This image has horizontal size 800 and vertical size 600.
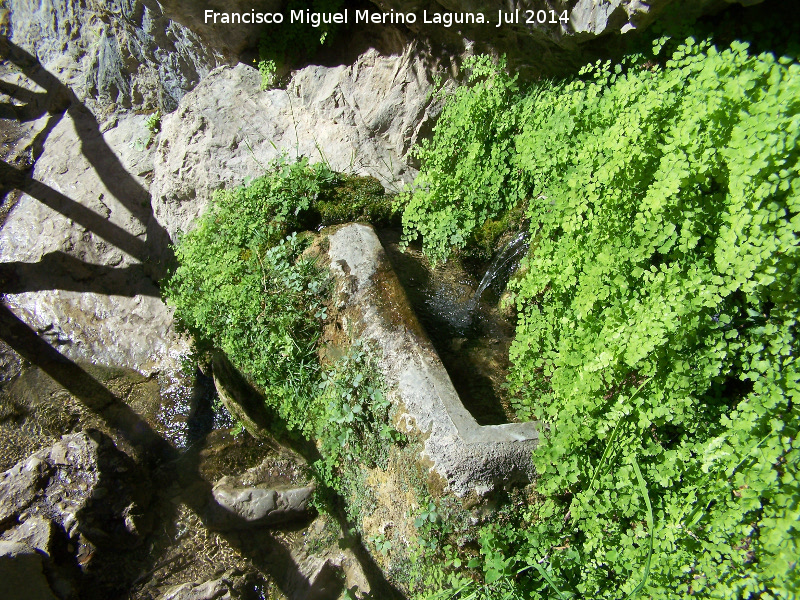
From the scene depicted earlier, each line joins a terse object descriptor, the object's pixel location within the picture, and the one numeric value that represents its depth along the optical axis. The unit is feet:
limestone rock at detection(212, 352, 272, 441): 15.64
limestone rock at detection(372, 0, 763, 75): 11.87
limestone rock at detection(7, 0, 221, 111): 23.89
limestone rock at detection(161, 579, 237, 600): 12.92
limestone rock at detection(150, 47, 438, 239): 18.07
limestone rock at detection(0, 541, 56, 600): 12.28
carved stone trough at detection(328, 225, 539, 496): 9.71
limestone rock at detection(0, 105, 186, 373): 20.76
